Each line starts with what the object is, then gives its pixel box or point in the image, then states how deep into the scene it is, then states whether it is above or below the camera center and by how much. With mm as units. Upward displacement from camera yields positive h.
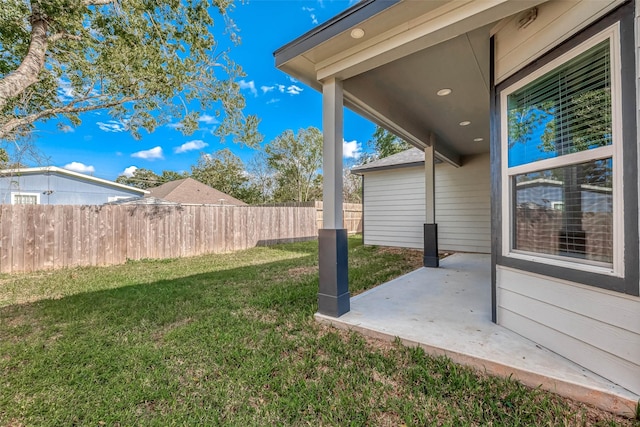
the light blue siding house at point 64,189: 12320 +1410
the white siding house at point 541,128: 1636 +633
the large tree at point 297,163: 21906 +4244
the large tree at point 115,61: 4570 +3243
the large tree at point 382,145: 22141 +5720
